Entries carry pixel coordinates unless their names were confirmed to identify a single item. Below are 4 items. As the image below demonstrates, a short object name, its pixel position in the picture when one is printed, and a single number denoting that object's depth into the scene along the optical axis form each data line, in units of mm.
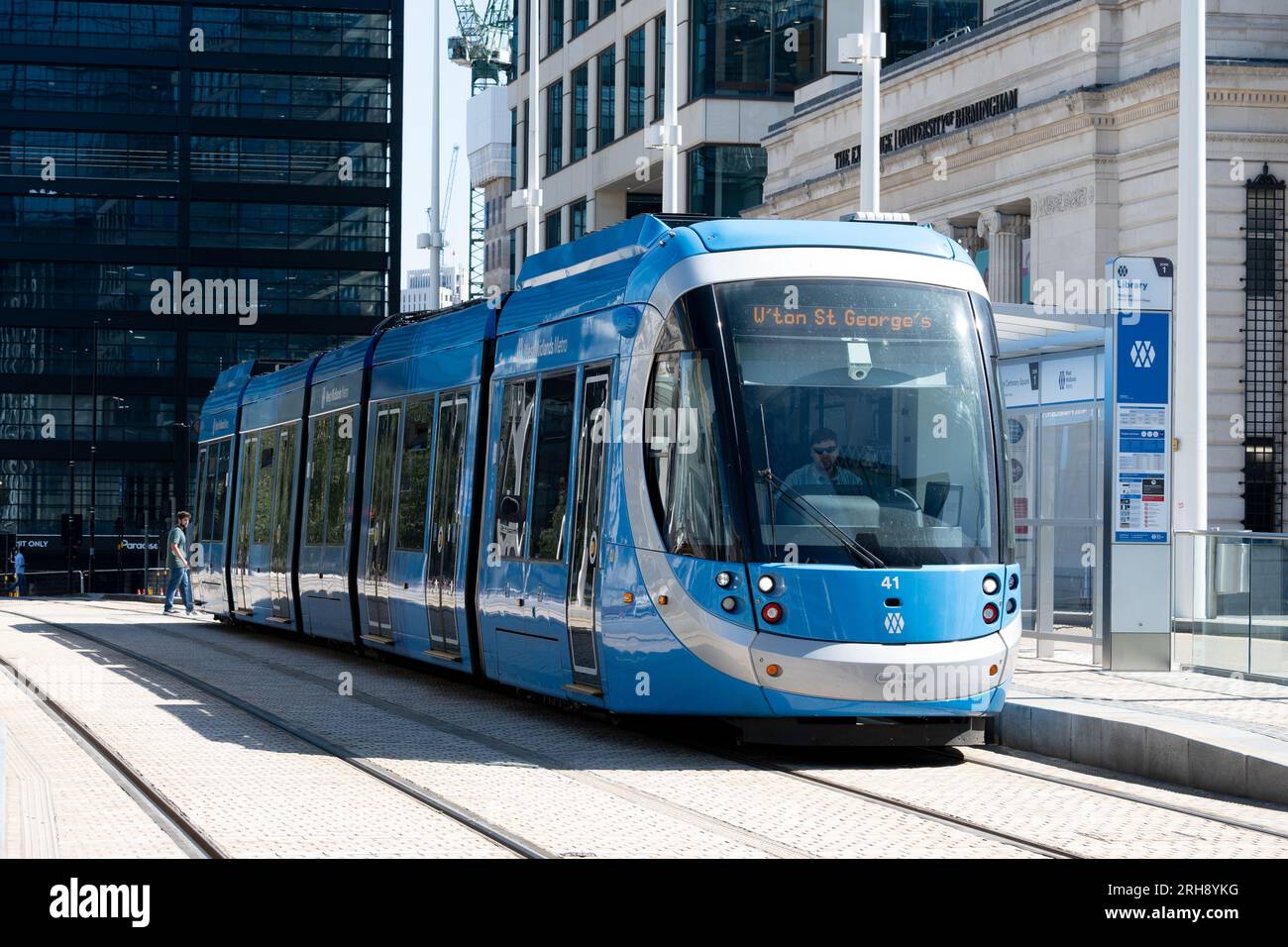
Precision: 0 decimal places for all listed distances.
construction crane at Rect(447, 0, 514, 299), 123062
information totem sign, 16562
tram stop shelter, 18062
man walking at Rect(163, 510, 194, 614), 33594
